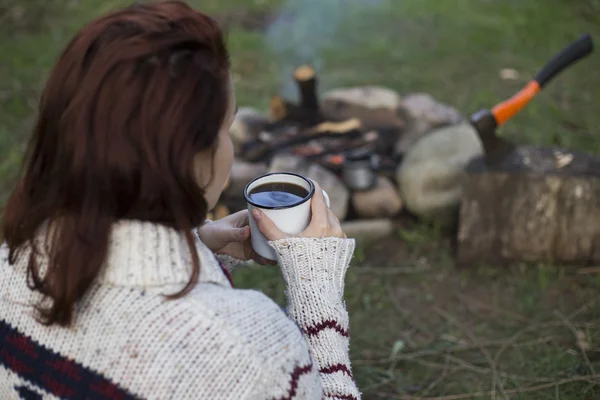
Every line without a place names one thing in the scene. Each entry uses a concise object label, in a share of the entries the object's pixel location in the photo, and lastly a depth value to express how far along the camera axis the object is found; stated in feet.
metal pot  12.50
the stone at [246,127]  14.03
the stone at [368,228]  12.42
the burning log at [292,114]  14.34
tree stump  10.95
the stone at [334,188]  12.41
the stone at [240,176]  12.78
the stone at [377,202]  12.62
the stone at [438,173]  12.32
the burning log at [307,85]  13.88
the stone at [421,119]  14.02
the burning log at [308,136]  13.65
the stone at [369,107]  14.66
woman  3.81
